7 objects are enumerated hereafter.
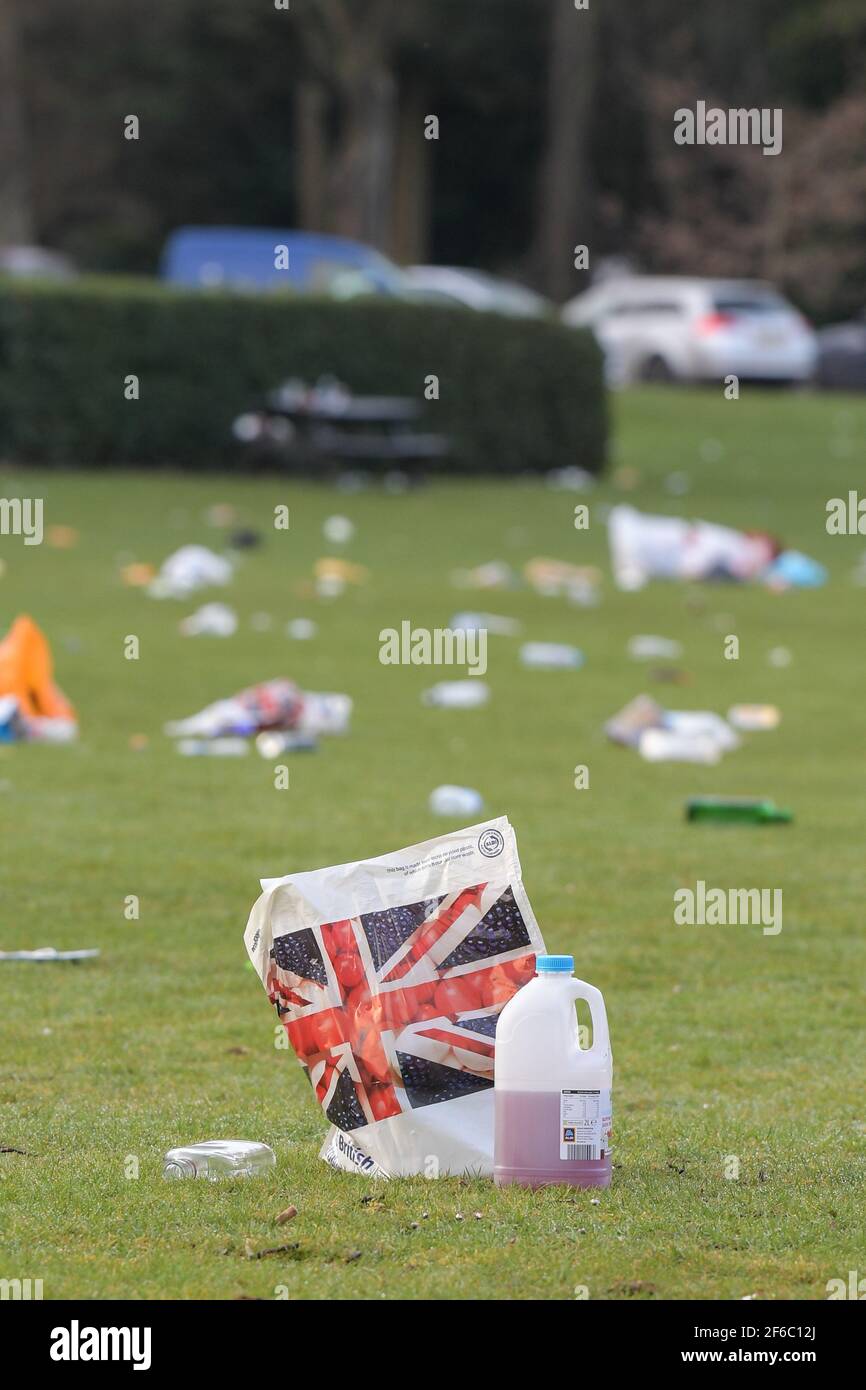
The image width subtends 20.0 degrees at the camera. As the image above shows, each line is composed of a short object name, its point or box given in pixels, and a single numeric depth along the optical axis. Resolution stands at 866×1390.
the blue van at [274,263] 29.27
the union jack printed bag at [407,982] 4.76
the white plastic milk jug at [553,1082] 4.61
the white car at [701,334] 37.06
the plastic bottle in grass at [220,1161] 4.89
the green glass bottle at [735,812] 9.68
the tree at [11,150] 42.62
